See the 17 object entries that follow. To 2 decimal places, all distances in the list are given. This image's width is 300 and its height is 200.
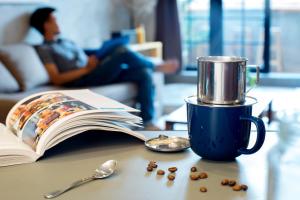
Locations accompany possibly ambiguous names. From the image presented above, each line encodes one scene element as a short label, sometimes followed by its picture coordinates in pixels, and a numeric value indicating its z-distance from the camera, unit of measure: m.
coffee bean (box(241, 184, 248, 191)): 0.69
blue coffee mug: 0.78
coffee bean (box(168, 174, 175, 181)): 0.74
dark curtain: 4.73
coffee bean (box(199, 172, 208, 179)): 0.75
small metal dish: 0.89
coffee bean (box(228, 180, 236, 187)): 0.71
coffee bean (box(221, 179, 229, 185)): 0.72
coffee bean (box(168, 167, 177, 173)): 0.78
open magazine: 0.84
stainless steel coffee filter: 0.78
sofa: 2.86
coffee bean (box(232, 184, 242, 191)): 0.69
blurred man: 3.24
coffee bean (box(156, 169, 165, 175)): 0.76
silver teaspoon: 0.69
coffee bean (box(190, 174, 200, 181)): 0.74
